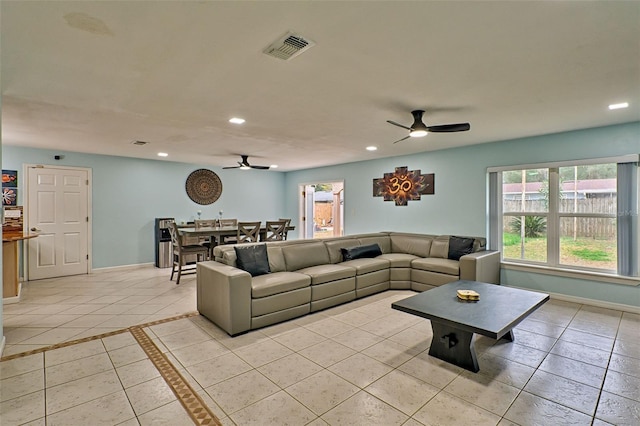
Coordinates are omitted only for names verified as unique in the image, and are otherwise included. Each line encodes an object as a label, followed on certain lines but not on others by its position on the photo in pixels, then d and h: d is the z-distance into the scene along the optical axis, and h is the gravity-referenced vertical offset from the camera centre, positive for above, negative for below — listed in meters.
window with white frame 3.90 -0.02
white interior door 5.48 -0.13
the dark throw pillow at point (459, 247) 4.84 -0.55
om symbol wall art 5.97 +0.57
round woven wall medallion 7.43 +0.67
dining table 5.40 -0.36
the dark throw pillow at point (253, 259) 3.77 -0.58
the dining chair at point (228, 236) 6.01 -0.44
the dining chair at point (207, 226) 5.80 -0.30
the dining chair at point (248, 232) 5.63 -0.35
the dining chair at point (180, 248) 5.36 -0.64
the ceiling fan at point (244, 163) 6.22 +1.04
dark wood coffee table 2.41 -0.85
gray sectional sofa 3.28 -0.81
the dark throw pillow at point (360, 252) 4.97 -0.65
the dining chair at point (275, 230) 5.87 -0.33
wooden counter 4.16 -0.73
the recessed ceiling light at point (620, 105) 3.15 +1.12
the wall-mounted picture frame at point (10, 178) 5.23 +0.60
